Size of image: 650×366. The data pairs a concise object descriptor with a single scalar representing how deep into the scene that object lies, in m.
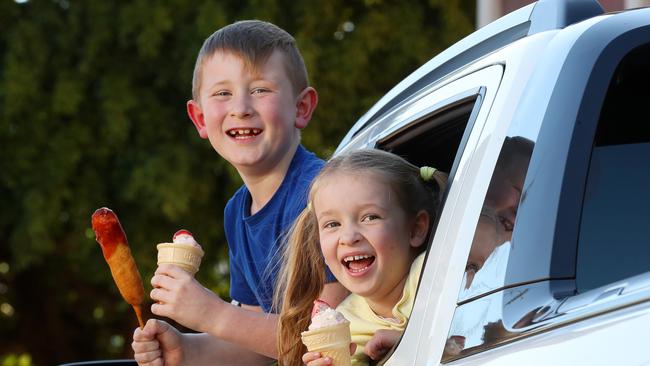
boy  3.56
